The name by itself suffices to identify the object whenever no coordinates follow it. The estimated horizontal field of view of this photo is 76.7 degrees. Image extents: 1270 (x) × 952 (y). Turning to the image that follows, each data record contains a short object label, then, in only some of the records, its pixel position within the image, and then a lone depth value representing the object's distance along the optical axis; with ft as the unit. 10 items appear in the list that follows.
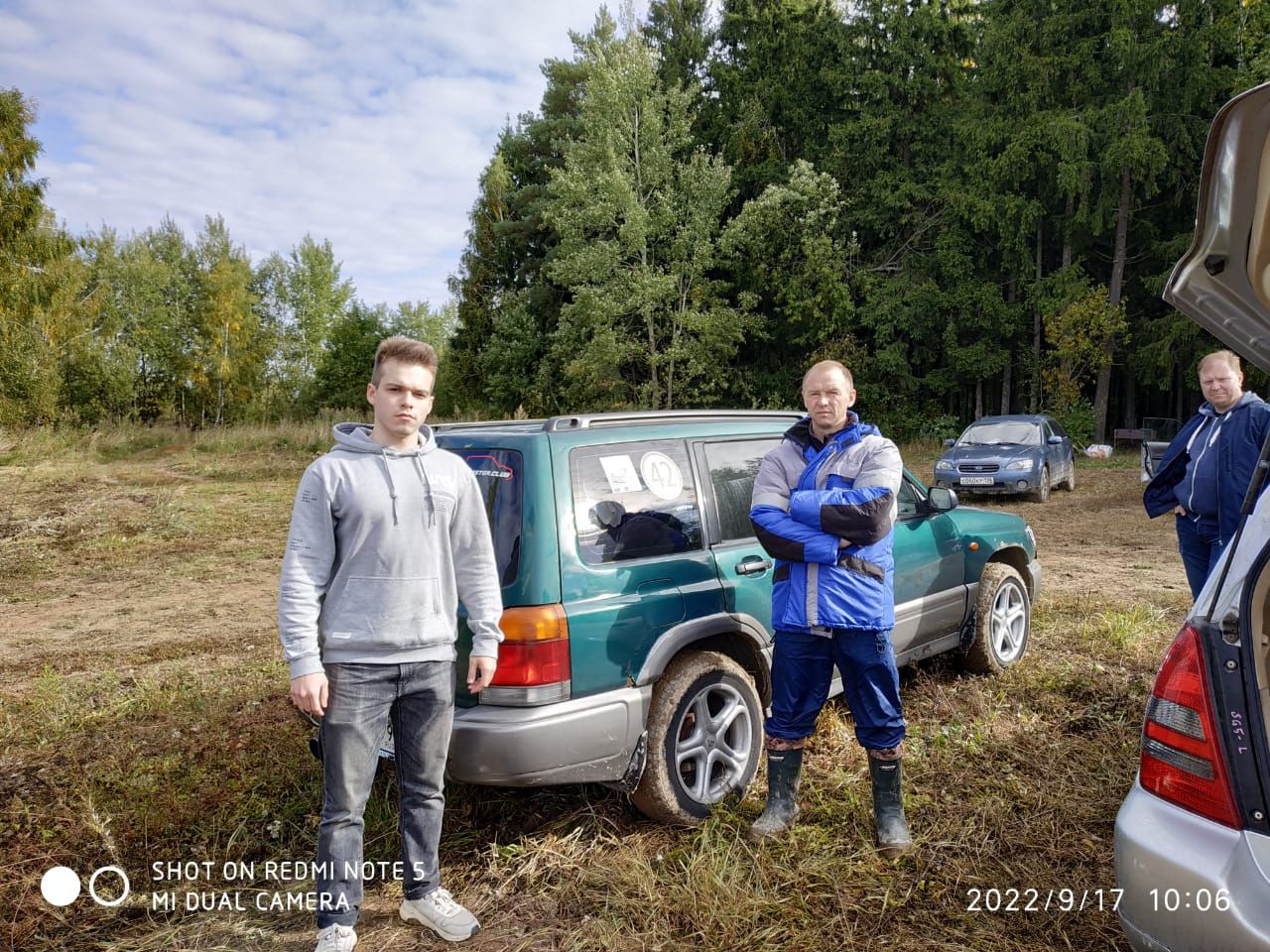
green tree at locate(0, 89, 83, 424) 66.44
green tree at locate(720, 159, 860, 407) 88.84
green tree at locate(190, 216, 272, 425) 134.31
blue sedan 45.42
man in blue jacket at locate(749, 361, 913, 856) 10.09
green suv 9.39
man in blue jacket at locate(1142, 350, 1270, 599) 14.05
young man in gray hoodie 8.13
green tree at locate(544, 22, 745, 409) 84.84
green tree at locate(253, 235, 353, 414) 164.66
